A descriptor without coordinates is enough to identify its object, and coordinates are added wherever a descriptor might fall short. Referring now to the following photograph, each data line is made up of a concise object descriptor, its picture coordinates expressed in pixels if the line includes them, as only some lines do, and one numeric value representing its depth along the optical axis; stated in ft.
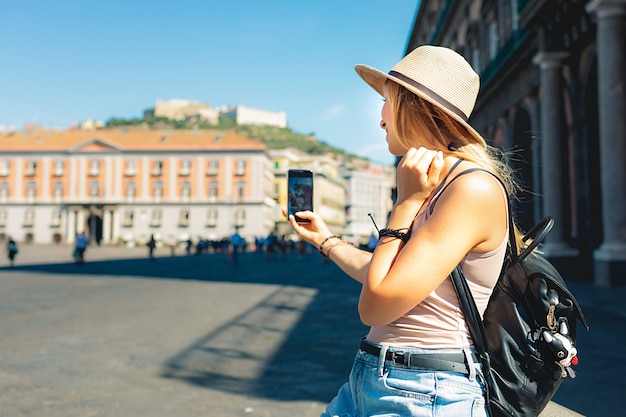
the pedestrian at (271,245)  120.57
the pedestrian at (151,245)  120.10
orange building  267.39
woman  4.47
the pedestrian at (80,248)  90.58
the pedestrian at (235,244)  89.51
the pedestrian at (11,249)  84.64
